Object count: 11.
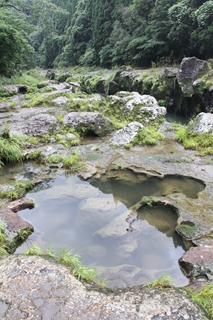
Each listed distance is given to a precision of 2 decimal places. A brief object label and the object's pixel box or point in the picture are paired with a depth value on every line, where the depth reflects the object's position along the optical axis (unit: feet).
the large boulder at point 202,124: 28.73
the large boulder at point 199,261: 11.75
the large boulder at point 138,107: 35.12
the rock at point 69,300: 8.95
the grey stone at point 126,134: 29.63
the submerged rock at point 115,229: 15.43
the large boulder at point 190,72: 47.21
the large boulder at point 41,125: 30.76
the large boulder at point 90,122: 32.45
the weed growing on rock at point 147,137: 29.53
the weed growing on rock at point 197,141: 26.40
